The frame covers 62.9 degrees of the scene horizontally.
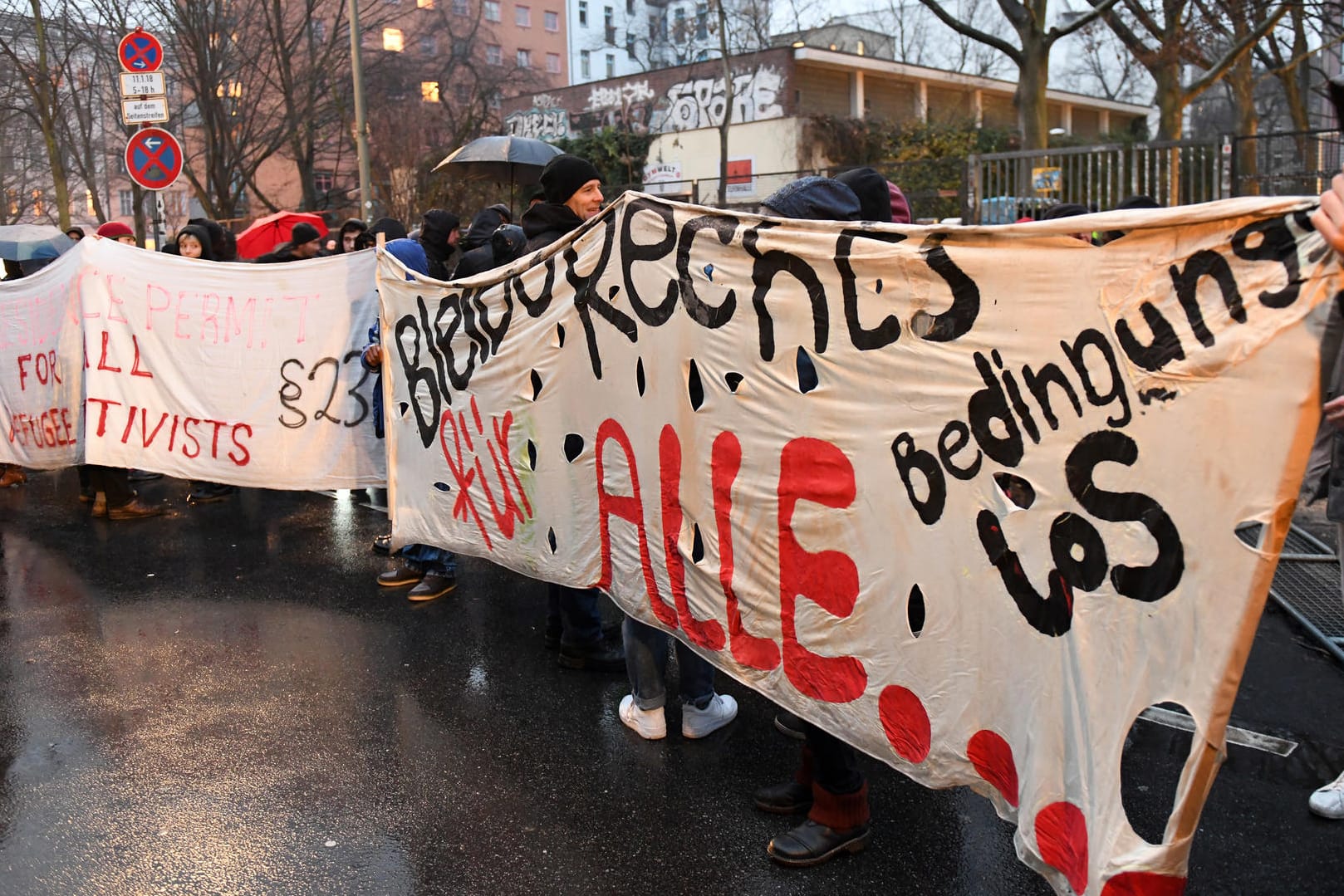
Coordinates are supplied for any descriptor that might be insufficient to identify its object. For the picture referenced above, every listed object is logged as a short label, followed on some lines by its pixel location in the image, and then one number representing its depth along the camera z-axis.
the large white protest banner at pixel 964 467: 2.18
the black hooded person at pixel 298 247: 8.20
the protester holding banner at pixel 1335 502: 2.84
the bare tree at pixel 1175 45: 18.17
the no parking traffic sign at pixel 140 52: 10.99
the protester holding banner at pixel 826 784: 3.23
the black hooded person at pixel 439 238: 6.21
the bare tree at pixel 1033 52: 16.89
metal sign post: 10.71
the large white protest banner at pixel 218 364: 6.57
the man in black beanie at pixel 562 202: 4.66
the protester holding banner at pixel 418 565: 5.82
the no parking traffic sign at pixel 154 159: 10.66
